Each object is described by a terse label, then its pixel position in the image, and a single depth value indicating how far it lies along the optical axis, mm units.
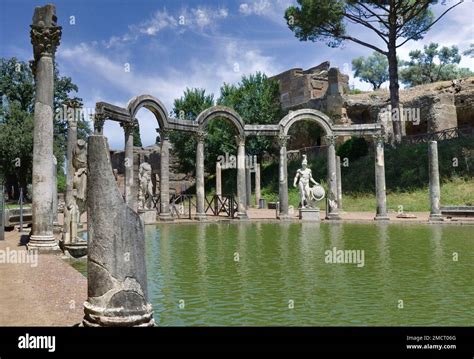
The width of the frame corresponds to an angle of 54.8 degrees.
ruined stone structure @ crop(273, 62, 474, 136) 34038
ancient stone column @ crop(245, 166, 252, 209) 33522
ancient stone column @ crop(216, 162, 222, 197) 35753
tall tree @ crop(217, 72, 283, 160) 42281
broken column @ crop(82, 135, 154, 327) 4359
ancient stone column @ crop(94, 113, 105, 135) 18506
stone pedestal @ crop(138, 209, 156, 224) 21484
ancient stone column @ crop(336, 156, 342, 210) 26875
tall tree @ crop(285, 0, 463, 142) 30594
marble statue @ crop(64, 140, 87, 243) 10469
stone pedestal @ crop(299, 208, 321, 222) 23094
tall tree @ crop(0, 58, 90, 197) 38938
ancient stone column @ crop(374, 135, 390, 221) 22706
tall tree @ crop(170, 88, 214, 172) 42500
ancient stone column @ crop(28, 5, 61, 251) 10781
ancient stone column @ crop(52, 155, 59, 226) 15097
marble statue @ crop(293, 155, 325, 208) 23172
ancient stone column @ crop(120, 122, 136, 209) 21094
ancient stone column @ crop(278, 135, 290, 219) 23719
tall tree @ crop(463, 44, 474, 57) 50062
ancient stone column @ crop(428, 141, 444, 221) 20766
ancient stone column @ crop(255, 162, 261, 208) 36094
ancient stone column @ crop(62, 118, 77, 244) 10766
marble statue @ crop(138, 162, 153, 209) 21984
